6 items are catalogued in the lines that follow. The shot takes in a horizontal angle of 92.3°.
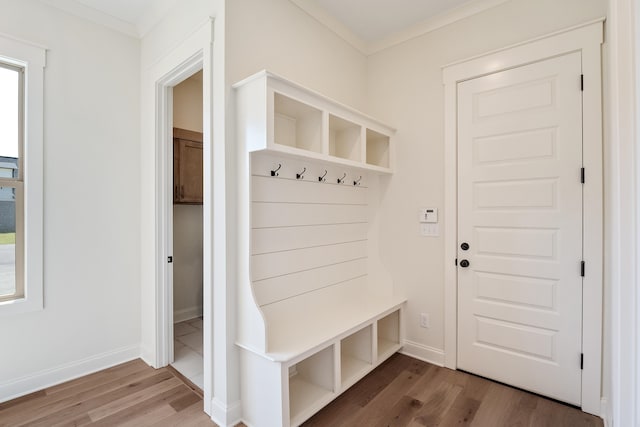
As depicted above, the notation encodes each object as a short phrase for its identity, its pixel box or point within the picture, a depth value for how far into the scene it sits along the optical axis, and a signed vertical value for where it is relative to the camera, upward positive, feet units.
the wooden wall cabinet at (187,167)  10.87 +1.65
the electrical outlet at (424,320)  8.64 -3.05
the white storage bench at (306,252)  5.82 -0.99
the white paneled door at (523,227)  6.66 -0.34
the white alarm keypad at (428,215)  8.47 -0.08
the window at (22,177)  7.10 +0.82
